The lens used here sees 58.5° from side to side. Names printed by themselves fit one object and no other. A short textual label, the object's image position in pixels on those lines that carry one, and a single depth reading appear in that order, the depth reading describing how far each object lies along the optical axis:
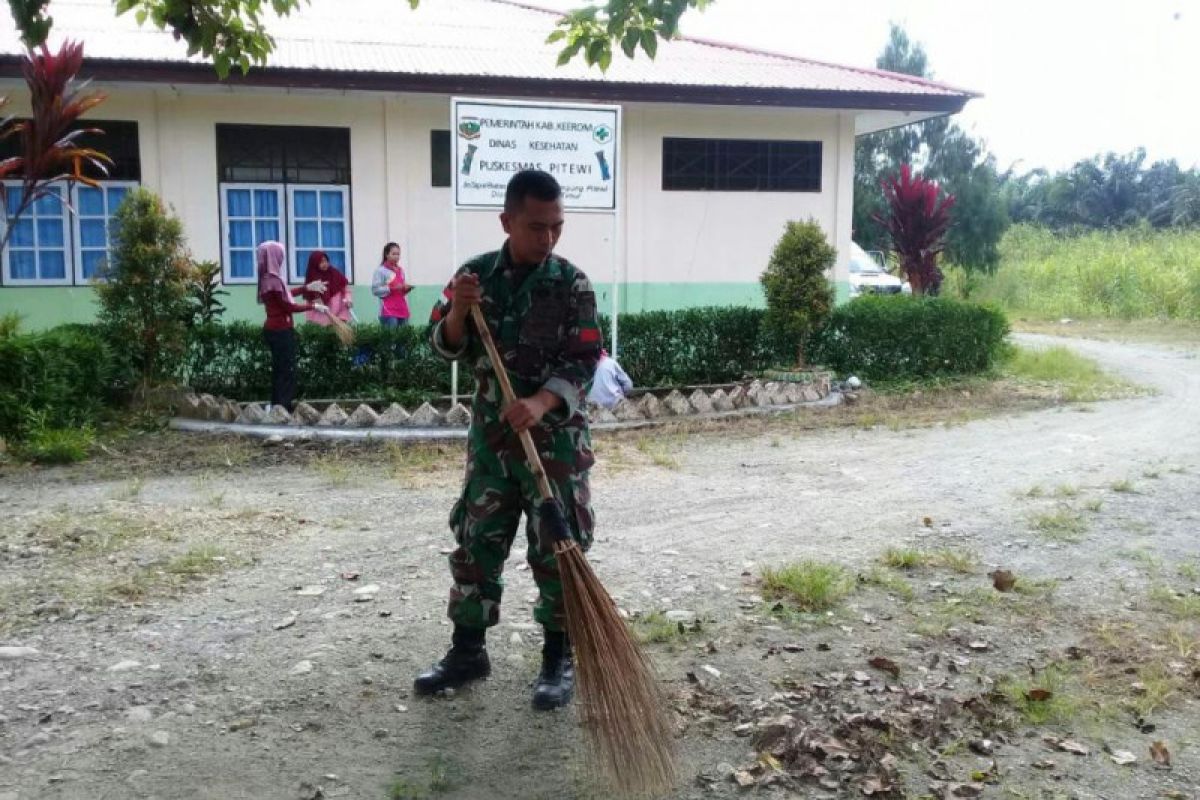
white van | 20.77
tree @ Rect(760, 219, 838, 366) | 11.03
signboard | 9.47
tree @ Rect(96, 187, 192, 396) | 9.54
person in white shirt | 8.70
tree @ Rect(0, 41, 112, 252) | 9.26
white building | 11.81
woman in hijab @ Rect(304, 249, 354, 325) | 10.48
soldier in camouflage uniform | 3.62
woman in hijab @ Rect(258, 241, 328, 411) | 9.23
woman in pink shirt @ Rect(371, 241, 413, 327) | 11.34
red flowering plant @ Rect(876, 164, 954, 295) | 14.66
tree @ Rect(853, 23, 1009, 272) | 23.98
